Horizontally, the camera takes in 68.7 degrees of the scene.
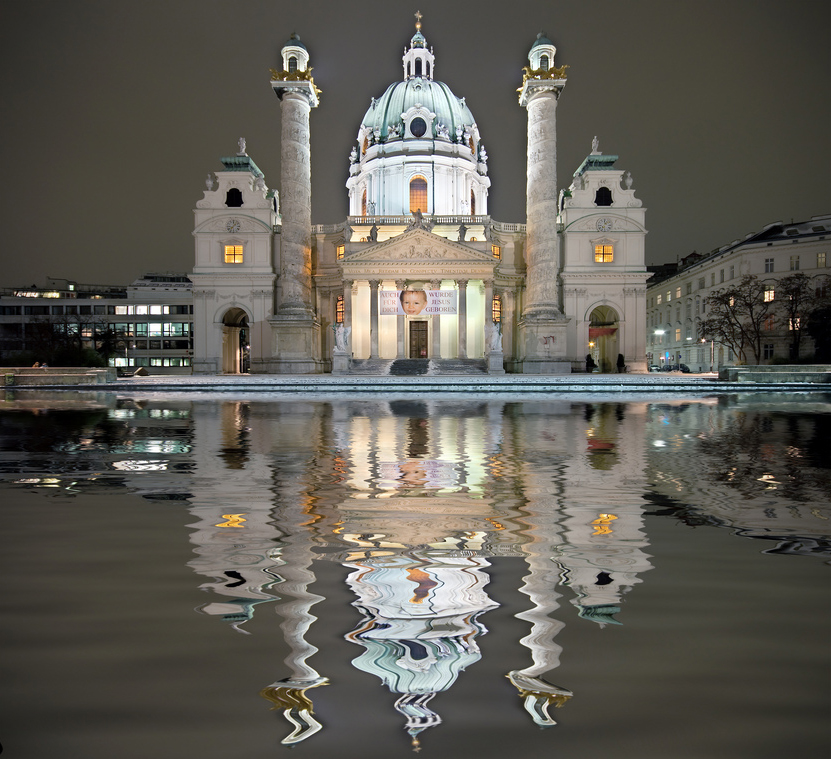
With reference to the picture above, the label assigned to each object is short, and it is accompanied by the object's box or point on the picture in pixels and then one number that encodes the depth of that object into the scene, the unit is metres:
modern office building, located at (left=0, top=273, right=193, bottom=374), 92.56
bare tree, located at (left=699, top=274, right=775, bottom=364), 56.97
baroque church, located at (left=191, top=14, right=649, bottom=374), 47.28
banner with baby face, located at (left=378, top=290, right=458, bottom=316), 47.88
